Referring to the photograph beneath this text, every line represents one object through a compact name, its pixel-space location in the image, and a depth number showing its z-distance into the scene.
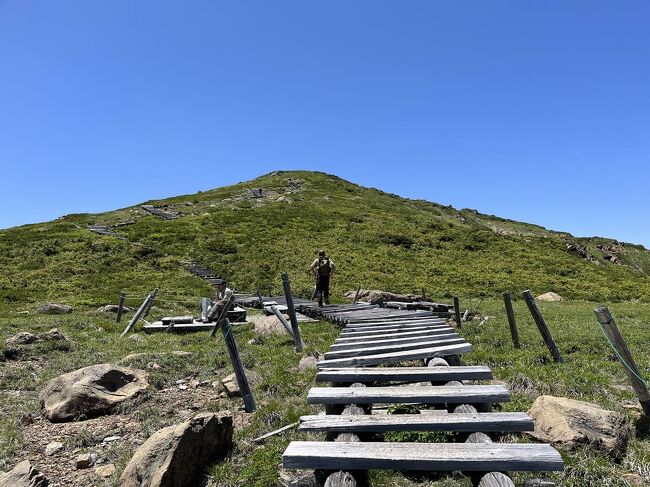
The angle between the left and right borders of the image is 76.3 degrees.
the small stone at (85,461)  6.32
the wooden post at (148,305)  19.67
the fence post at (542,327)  10.77
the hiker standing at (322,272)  19.91
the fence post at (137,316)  17.16
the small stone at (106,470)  6.05
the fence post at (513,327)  12.77
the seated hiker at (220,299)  16.75
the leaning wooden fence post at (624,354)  6.68
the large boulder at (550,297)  33.41
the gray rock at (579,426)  5.64
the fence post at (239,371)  7.82
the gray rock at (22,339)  13.08
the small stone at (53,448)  6.70
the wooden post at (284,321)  14.29
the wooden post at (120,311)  20.27
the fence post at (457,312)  17.18
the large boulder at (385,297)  26.73
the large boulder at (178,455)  5.27
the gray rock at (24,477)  5.25
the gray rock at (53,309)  22.90
